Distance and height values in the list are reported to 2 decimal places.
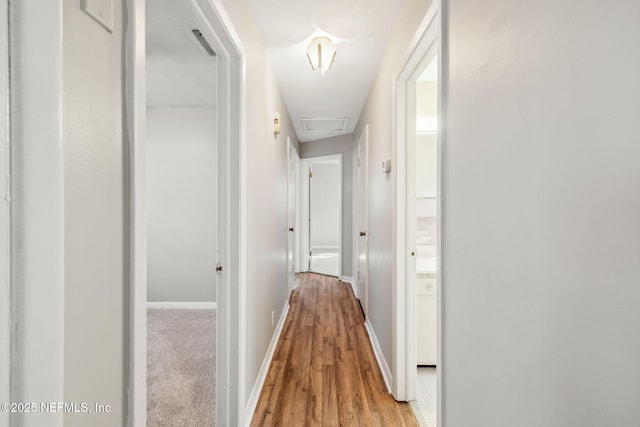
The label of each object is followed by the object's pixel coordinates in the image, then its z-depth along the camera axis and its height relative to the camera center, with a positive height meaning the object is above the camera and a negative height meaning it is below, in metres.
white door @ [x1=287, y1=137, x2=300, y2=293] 3.88 -0.17
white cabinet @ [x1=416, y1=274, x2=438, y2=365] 2.25 -0.77
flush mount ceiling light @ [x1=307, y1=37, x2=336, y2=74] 2.10 +1.10
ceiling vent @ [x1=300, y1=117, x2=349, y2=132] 4.16 +1.24
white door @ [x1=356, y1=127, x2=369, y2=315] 3.36 -0.17
